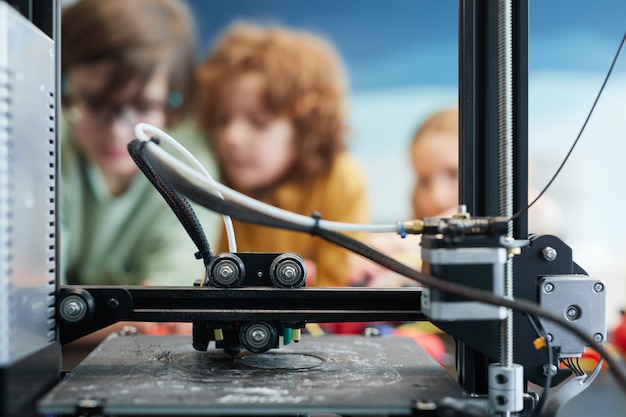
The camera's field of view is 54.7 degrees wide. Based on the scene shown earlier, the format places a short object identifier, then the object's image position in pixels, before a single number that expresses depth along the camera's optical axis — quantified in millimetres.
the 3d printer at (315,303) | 706
